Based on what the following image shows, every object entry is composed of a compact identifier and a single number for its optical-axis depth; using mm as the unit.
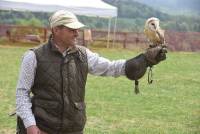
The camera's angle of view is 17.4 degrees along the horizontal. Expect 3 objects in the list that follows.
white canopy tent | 30210
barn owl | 4977
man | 5093
